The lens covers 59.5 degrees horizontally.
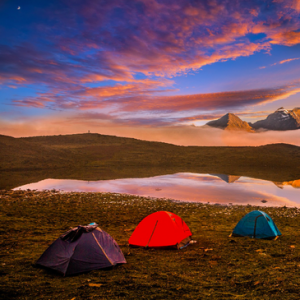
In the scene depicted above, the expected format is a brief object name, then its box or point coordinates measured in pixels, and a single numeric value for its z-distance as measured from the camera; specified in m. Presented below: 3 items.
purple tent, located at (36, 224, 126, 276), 9.59
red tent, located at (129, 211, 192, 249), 12.97
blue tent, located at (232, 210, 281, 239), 14.47
